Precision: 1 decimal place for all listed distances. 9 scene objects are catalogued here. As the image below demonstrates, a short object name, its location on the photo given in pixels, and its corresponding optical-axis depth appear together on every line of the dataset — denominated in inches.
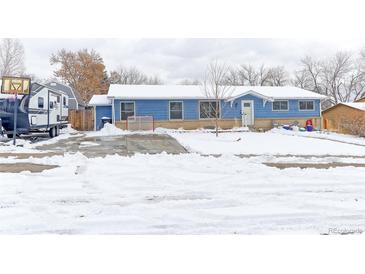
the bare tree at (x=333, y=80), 1544.0
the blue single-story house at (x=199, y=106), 807.1
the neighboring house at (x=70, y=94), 1039.0
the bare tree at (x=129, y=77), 1720.0
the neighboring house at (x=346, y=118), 745.6
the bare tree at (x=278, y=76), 1886.1
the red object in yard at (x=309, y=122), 854.9
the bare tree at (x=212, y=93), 816.3
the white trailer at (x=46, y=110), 541.3
